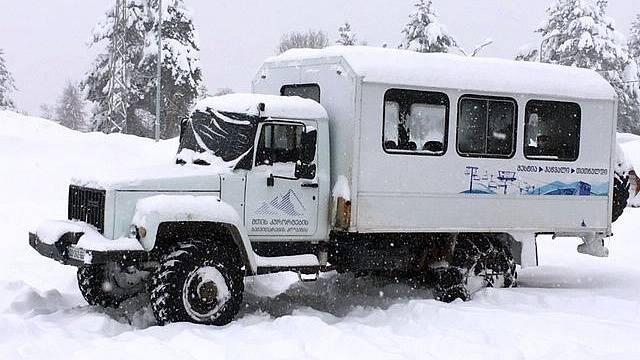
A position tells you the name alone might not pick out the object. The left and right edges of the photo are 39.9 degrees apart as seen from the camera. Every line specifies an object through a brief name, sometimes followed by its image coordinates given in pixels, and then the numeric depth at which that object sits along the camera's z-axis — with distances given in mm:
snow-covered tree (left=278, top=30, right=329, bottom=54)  79938
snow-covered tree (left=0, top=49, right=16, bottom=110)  69800
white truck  9234
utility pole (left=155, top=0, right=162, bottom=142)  37000
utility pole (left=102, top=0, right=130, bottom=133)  47562
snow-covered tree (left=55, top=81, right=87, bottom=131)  106312
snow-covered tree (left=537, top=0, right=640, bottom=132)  56000
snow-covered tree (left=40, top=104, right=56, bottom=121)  116312
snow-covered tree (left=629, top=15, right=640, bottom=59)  71125
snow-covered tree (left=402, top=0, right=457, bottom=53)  52750
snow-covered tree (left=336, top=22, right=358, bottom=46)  68500
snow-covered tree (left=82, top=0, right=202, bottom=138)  48812
